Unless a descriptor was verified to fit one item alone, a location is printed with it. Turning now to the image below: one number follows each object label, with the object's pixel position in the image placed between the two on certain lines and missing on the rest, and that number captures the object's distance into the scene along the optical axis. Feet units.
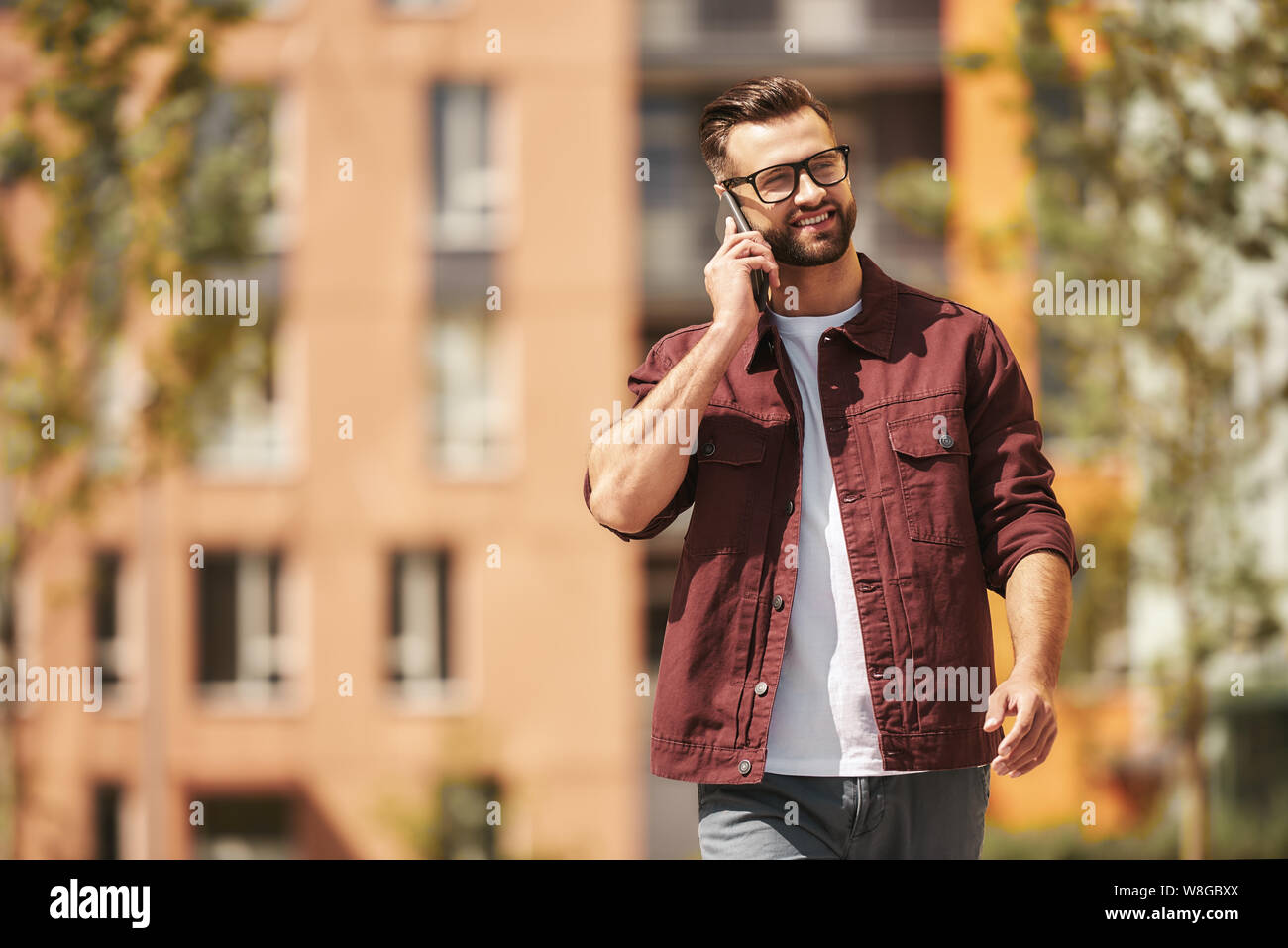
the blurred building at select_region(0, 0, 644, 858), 127.03
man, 19.07
